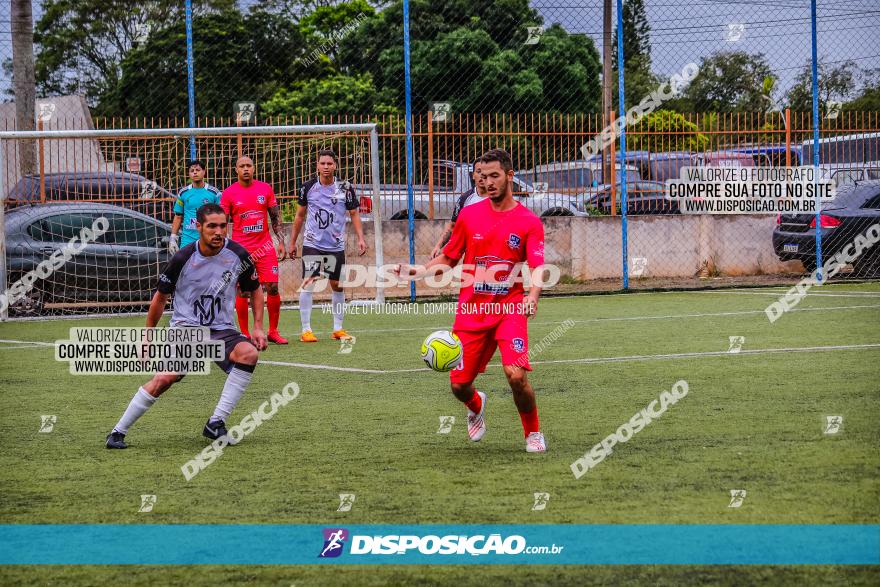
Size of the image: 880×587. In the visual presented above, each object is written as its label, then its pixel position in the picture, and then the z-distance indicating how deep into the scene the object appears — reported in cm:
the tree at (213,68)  3650
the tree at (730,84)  2595
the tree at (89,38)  4444
